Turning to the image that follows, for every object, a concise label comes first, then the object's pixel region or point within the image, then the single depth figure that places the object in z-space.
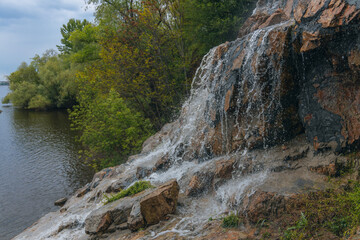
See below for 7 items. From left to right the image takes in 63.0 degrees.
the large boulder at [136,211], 6.82
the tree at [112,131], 15.52
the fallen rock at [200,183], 8.00
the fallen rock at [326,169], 6.52
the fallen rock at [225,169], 7.96
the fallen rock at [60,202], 13.84
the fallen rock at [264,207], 6.02
